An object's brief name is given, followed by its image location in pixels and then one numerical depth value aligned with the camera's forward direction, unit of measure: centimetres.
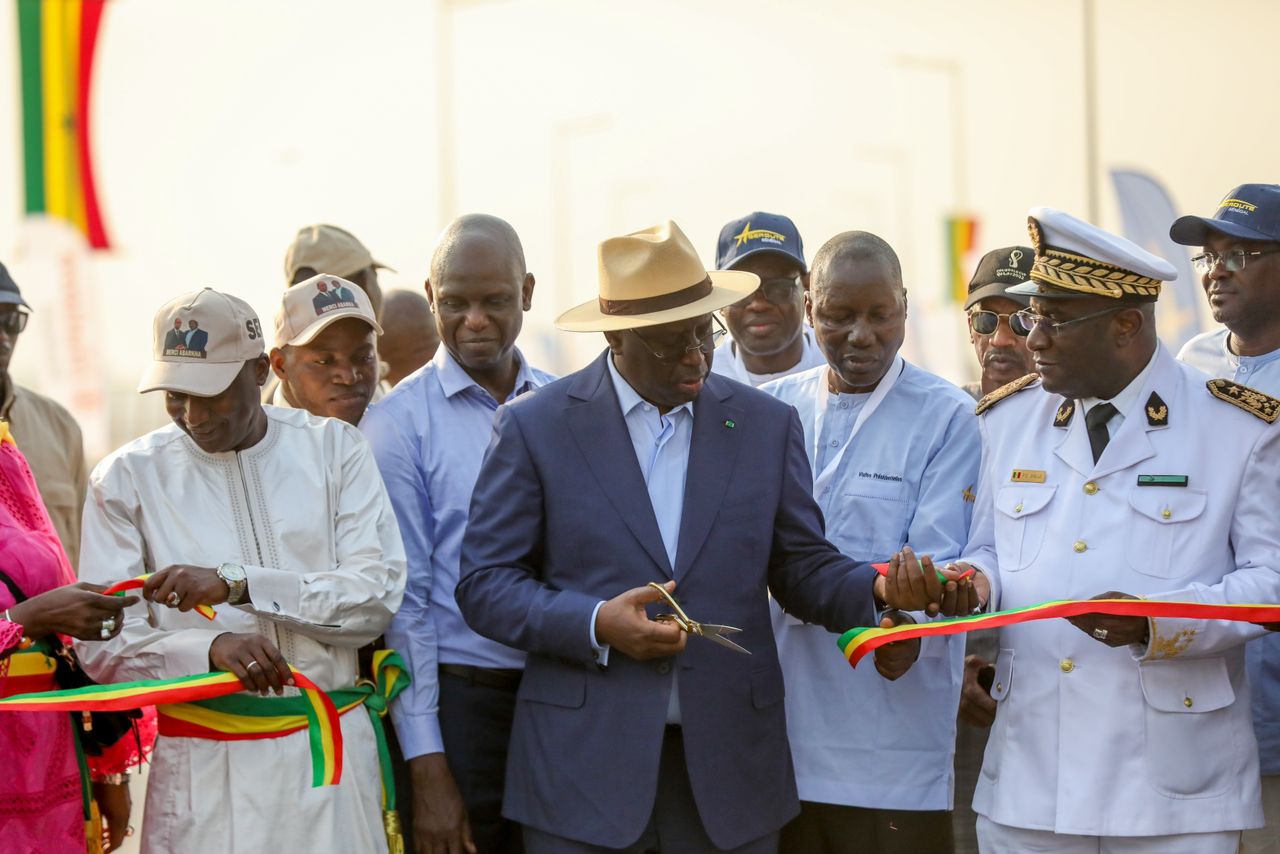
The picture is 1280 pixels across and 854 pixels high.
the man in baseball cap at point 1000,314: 611
